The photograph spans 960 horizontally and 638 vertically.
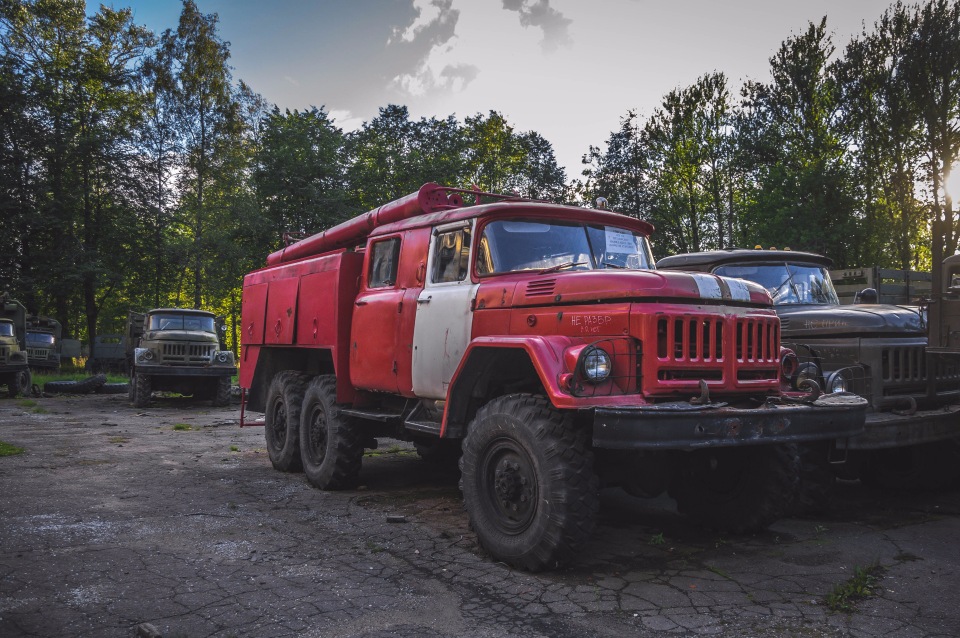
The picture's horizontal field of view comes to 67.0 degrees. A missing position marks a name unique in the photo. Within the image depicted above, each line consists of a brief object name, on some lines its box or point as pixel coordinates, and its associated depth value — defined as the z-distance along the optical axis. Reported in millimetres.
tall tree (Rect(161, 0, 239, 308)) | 29672
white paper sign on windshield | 5930
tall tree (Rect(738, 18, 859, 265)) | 24453
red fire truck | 4328
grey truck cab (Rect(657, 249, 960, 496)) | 5906
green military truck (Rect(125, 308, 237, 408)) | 16625
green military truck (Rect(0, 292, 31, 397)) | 17859
